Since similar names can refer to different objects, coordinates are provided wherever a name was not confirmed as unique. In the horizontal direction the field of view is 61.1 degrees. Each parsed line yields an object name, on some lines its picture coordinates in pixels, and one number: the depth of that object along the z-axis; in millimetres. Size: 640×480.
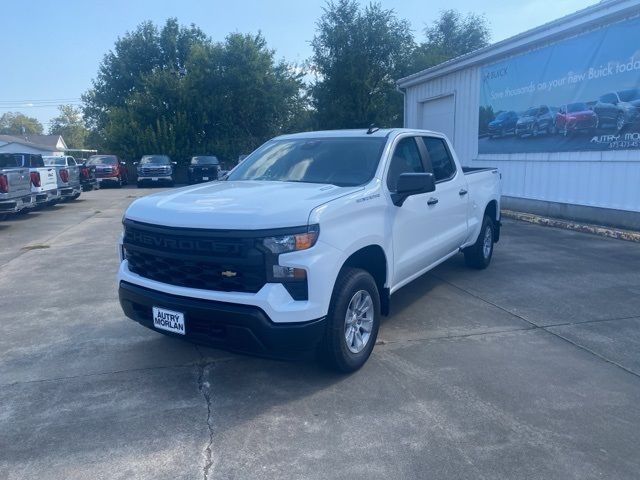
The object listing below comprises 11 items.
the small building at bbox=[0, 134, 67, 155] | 54838
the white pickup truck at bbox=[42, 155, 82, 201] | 17525
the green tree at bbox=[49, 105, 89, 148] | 108375
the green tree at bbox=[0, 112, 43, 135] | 114906
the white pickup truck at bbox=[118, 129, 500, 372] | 3730
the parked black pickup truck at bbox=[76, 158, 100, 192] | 24605
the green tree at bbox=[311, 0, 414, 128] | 29125
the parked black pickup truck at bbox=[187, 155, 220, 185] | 27969
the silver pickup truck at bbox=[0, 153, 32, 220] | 12922
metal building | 10625
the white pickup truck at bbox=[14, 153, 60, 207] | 14914
